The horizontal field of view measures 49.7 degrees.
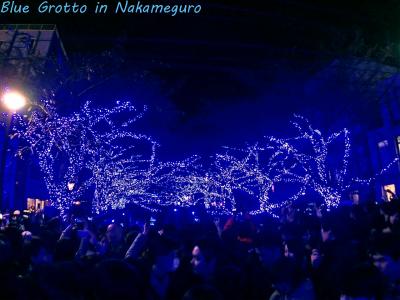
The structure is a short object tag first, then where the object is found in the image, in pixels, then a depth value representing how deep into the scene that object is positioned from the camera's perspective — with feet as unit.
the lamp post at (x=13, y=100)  39.65
